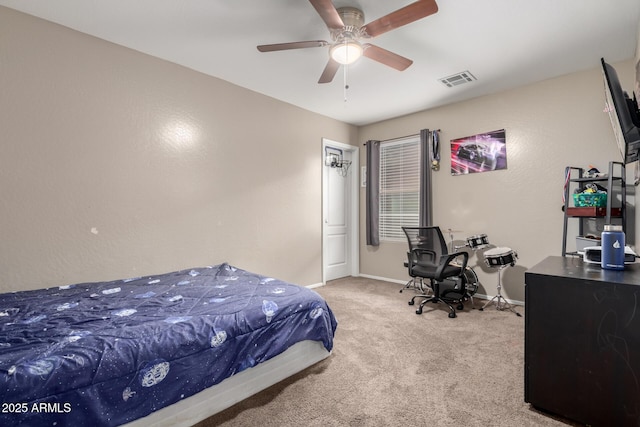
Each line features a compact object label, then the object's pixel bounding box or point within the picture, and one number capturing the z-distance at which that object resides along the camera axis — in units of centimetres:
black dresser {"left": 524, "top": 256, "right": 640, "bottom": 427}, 136
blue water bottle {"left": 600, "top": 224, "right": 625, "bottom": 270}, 160
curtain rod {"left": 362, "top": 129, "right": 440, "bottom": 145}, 445
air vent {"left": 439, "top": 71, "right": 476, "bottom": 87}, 323
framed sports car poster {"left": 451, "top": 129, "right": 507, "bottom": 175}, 366
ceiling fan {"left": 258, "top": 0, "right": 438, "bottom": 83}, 181
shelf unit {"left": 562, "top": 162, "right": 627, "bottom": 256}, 272
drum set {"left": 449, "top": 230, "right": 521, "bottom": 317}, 322
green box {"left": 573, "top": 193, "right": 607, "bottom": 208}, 274
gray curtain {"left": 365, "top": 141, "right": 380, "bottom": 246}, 488
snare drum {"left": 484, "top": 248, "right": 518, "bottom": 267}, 321
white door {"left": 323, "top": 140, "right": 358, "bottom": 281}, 482
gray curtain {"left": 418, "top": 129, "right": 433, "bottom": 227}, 422
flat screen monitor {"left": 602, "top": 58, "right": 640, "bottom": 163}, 166
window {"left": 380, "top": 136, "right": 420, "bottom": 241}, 453
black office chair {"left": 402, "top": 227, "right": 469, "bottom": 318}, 313
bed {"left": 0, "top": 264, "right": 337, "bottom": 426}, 120
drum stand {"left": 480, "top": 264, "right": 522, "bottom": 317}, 337
